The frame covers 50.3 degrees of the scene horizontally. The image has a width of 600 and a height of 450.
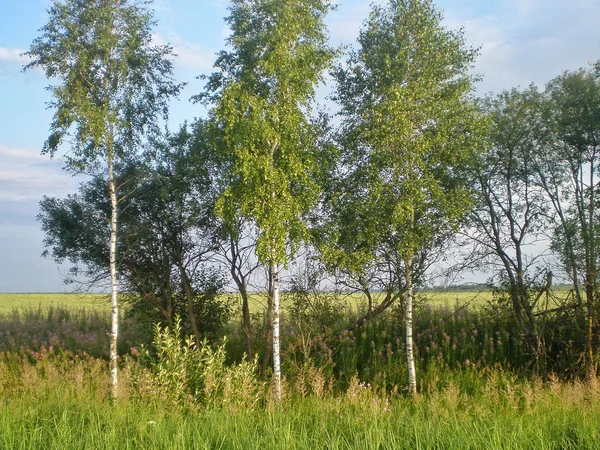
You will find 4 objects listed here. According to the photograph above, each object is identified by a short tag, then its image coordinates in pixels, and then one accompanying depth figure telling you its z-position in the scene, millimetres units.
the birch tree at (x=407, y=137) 15258
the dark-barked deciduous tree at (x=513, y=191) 17547
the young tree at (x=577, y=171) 16531
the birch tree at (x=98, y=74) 15133
